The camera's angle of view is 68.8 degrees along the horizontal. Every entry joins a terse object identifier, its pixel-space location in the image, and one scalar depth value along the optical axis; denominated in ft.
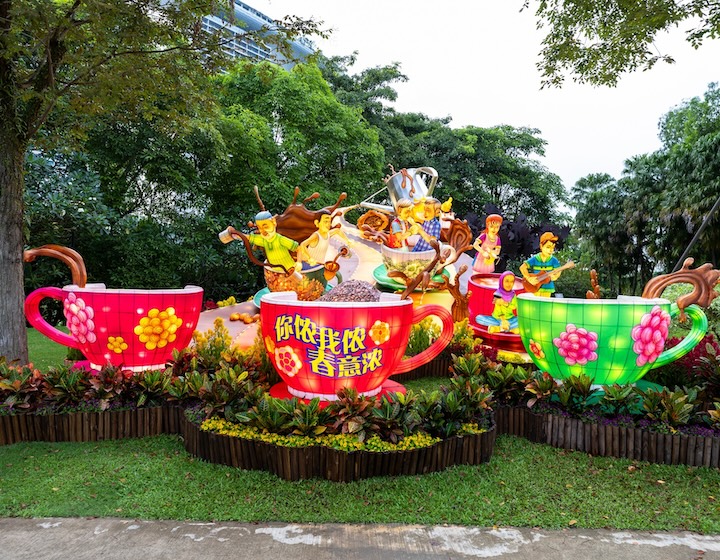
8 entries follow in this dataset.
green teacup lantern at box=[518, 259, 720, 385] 13.10
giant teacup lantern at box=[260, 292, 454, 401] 12.39
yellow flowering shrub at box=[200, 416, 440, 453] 10.74
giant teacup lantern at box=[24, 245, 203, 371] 14.19
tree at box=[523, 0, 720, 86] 27.63
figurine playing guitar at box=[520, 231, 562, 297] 20.70
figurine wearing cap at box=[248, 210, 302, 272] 22.95
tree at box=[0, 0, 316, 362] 15.72
